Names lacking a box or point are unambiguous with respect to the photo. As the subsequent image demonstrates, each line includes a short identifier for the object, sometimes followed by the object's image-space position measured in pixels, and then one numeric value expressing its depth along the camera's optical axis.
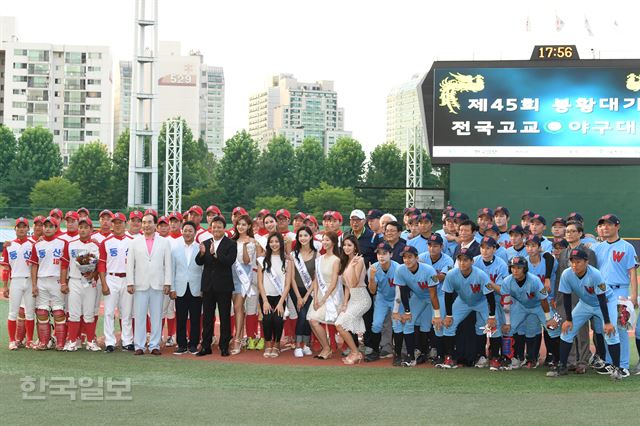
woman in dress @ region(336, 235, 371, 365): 10.80
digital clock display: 24.72
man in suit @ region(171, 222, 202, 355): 11.35
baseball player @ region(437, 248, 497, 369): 10.09
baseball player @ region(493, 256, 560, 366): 9.98
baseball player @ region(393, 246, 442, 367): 10.32
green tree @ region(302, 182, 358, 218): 62.09
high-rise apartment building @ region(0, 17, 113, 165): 105.25
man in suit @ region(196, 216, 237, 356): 11.16
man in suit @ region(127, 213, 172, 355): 11.26
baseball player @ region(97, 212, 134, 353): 11.37
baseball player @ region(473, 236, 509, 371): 10.23
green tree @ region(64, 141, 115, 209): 64.75
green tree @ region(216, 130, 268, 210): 67.00
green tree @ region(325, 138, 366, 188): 68.00
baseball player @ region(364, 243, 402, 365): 10.70
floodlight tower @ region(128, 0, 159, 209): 44.91
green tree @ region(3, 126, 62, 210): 66.38
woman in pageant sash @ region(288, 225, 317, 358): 11.31
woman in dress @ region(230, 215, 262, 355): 11.50
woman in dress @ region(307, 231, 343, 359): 10.98
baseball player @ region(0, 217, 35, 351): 11.41
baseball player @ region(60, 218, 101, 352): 11.28
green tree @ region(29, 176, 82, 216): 62.41
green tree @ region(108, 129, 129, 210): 63.47
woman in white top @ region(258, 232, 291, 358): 11.23
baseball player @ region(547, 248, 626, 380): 9.48
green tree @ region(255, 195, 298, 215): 63.28
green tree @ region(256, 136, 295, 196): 70.31
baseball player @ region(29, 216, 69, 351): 11.31
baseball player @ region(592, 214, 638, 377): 9.91
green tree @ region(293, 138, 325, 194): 70.25
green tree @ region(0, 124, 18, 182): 69.00
